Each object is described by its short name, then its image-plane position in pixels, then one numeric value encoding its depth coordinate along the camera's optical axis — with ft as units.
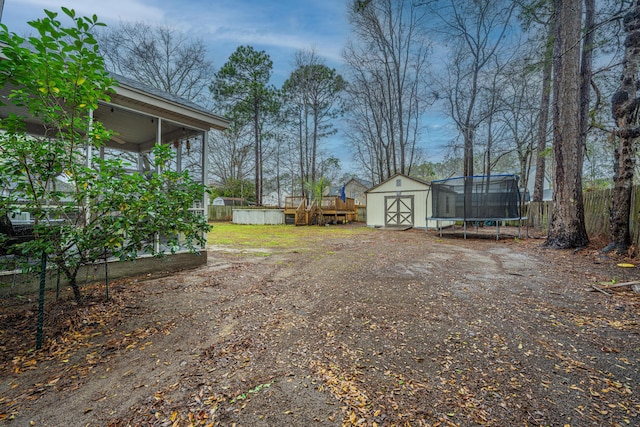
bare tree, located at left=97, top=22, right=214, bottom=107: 38.86
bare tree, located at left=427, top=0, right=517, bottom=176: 36.99
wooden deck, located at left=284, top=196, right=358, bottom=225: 49.47
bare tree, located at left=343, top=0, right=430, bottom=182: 45.80
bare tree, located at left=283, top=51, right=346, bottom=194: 54.19
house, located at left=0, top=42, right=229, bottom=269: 12.25
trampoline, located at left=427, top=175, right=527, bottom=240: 25.21
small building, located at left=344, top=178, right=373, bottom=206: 100.83
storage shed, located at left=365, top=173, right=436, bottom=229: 40.50
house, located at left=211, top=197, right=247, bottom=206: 81.73
